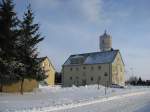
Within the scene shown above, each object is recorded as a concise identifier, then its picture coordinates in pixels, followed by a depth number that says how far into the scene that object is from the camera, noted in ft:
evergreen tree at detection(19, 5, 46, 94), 105.50
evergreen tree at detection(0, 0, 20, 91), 95.96
